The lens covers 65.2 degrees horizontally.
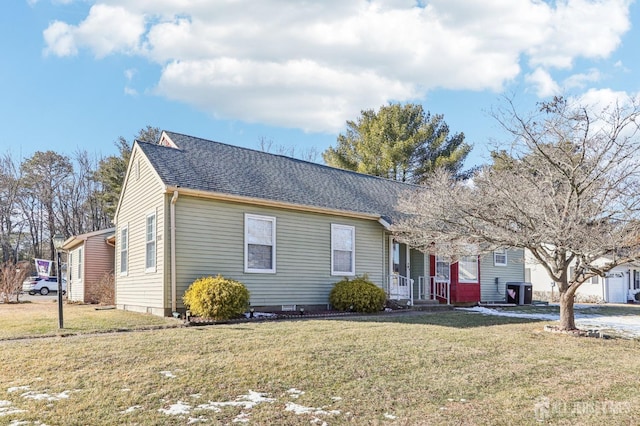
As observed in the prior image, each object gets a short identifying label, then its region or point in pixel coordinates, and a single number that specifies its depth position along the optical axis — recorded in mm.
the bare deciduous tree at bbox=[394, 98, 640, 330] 8656
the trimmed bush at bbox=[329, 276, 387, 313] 13484
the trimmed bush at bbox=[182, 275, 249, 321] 10672
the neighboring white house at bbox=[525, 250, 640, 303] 26422
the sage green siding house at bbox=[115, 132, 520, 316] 11906
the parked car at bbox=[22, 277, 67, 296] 32344
